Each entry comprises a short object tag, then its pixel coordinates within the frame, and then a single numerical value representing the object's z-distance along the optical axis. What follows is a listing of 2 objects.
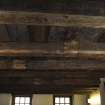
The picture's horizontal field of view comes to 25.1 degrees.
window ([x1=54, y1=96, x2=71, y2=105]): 9.81
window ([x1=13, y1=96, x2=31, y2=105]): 9.70
